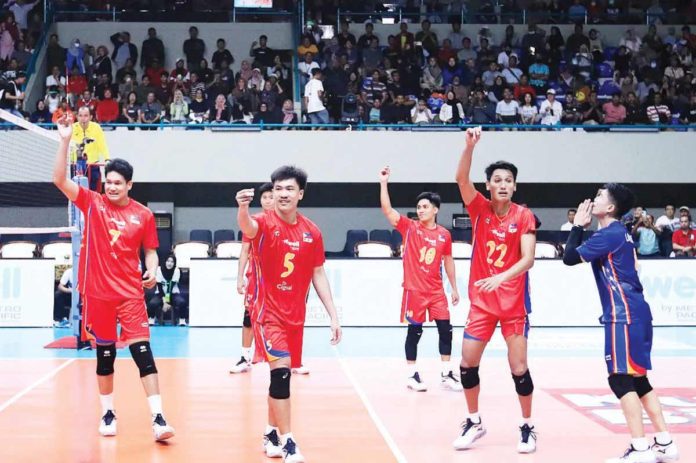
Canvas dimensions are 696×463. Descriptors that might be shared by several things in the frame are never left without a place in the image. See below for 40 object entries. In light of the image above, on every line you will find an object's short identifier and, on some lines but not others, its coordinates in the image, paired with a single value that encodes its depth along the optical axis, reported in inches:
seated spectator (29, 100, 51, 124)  811.9
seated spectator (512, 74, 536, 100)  882.1
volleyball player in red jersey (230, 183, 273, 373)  407.5
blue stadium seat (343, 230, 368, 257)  816.9
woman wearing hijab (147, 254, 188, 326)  667.4
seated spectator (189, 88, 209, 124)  833.5
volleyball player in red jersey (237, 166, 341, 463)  255.0
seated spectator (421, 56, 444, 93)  903.7
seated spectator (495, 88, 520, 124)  853.8
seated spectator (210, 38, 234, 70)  905.9
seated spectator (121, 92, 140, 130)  823.1
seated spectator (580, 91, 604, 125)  869.8
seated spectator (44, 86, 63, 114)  824.9
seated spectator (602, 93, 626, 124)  866.1
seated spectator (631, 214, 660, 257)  762.8
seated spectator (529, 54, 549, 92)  912.9
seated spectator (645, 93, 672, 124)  859.4
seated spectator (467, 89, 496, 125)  856.9
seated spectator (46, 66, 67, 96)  856.3
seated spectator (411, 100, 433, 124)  842.8
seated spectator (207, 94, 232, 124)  834.8
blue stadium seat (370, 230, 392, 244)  830.5
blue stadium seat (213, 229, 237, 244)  815.1
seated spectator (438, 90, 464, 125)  844.6
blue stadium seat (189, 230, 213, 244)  823.1
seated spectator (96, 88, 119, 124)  826.2
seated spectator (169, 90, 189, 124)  834.8
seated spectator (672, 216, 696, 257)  738.8
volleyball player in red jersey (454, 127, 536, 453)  277.9
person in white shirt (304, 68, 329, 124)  839.1
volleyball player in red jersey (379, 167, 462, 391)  397.7
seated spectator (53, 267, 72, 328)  660.7
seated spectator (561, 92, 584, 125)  861.2
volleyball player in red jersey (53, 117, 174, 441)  291.0
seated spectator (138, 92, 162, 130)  818.8
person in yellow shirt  470.0
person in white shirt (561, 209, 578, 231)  777.7
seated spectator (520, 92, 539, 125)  854.5
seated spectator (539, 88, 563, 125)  850.8
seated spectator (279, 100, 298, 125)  840.3
